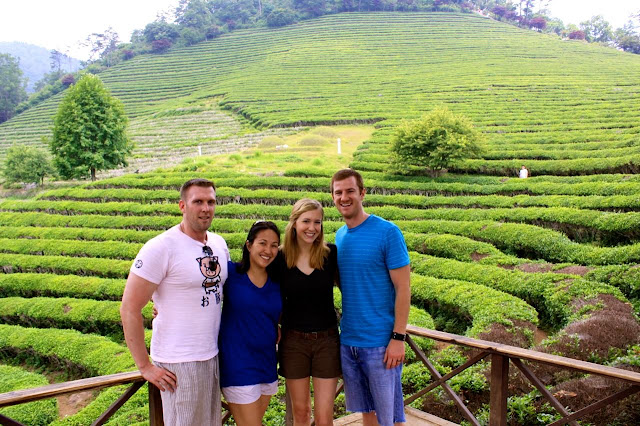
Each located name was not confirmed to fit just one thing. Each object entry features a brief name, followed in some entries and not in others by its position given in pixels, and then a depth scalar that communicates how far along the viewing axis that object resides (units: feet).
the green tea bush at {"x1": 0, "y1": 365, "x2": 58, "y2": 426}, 29.76
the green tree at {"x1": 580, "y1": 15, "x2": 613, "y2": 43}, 288.92
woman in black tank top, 11.39
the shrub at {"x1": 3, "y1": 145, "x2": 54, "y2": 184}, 113.91
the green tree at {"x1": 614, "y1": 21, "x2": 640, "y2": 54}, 248.93
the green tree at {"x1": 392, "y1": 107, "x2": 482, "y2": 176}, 76.59
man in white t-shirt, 10.26
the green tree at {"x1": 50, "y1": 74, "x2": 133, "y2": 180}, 102.89
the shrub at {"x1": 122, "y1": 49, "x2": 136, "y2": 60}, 280.10
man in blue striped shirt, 11.34
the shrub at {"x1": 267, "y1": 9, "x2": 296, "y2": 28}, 290.97
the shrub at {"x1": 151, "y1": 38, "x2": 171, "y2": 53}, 276.27
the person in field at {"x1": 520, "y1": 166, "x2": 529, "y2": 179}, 72.95
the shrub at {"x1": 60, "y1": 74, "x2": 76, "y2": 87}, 247.50
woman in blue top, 11.22
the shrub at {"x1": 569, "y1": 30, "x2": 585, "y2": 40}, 264.11
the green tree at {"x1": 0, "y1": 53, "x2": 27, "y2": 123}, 242.99
